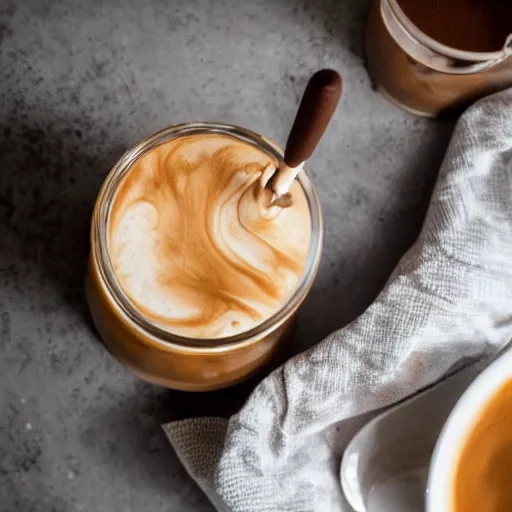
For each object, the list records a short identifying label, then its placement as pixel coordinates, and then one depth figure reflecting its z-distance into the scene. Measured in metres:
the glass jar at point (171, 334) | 0.45
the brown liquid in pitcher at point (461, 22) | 0.51
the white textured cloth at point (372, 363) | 0.49
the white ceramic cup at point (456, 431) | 0.45
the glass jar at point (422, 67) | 0.50
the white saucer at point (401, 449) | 0.48
